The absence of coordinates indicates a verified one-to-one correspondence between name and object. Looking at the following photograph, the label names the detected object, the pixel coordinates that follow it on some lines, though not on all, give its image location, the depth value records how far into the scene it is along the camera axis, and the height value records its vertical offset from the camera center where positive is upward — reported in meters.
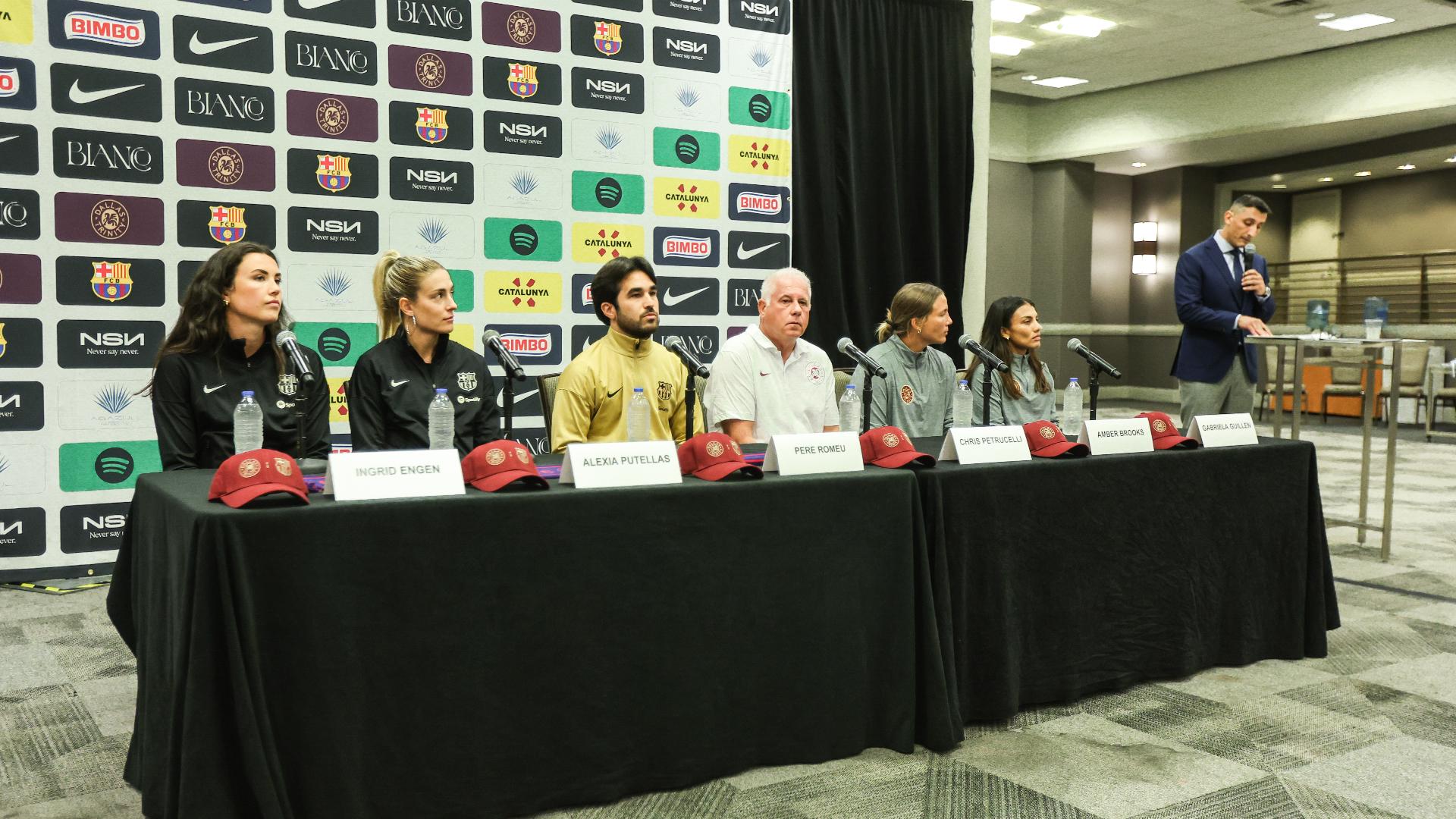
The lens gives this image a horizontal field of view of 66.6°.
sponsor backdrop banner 3.80 +0.57
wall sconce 13.05 +0.96
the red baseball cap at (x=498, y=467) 1.91 -0.25
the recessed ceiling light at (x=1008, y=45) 9.26 +2.40
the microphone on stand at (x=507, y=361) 2.14 -0.07
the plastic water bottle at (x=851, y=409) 3.23 -0.24
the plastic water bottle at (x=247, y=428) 2.32 -0.22
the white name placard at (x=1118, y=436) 2.59 -0.25
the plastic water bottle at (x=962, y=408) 3.27 -0.23
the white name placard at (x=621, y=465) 1.96 -0.25
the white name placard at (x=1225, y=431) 2.81 -0.26
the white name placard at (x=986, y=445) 2.40 -0.26
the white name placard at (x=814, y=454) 2.19 -0.25
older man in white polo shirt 3.26 -0.14
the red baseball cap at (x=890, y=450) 2.28 -0.25
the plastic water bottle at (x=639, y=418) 2.66 -0.22
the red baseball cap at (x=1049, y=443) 2.52 -0.26
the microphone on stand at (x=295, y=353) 2.08 -0.06
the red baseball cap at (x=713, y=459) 2.09 -0.25
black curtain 5.53 +0.91
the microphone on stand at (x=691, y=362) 2.26 -0.07
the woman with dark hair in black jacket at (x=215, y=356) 2.53 -0.08
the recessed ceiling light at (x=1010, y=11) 8.27 +2.41
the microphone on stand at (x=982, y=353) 2.82 -0.06
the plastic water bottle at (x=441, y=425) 2.45 -0.22
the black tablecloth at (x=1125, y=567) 2.37 -0.56
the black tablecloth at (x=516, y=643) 1.65 -0.54
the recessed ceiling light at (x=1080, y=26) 8.69 +2.41
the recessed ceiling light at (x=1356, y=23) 8.51 +2.40
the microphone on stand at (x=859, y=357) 2.53 -0.07
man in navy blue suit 4.36 +0.09
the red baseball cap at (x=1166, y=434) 2.75 -0.26
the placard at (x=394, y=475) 1.77 -0.25
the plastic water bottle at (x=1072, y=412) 2.99 -0.24
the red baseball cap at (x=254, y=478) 1.70 -0.24
